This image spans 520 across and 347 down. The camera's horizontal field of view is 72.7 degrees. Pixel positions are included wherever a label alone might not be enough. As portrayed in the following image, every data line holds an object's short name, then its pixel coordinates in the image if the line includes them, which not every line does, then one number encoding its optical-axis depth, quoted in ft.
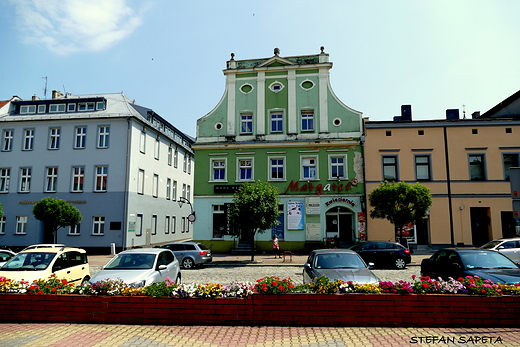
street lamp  82.43
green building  82.89
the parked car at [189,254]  62.28
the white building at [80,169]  91.91
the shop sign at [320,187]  82.74
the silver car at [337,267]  28.60
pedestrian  75.51
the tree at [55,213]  78.74
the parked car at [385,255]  58.54
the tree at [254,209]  68.74
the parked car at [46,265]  30.91
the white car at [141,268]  28.89
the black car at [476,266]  27.48
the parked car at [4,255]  43.12
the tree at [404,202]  67.26
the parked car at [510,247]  51.88
